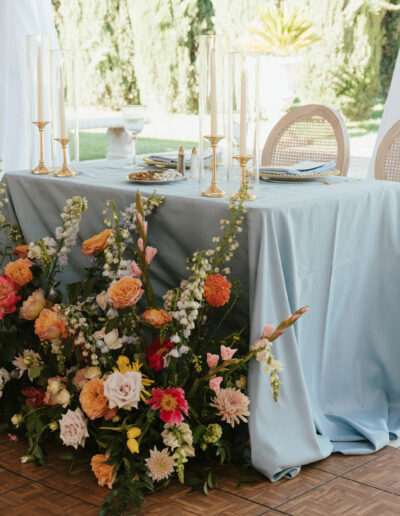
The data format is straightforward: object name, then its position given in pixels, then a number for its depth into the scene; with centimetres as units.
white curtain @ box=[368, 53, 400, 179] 423
